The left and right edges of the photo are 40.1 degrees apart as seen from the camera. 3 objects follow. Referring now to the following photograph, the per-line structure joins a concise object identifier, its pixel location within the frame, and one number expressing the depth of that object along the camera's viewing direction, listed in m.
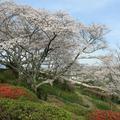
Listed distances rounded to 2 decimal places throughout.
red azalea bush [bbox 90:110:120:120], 8.81
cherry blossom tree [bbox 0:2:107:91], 13.49
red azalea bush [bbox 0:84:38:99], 10.63
